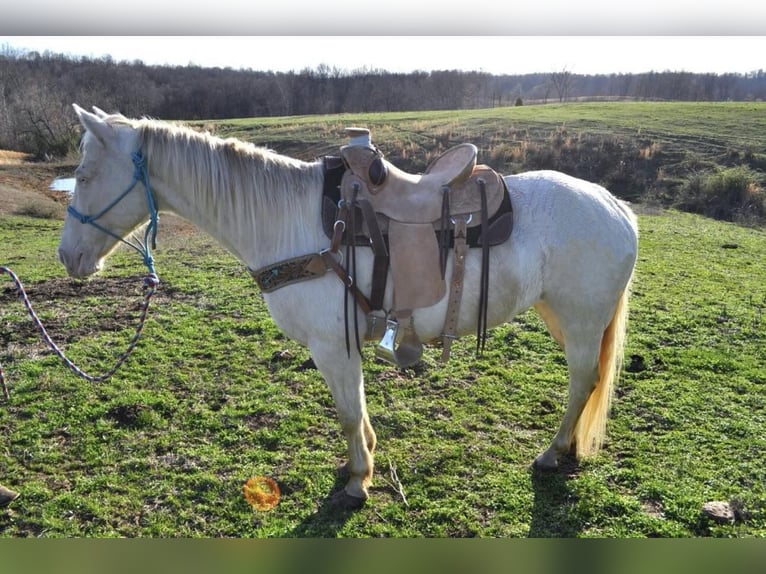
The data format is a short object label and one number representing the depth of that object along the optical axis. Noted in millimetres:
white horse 2623
